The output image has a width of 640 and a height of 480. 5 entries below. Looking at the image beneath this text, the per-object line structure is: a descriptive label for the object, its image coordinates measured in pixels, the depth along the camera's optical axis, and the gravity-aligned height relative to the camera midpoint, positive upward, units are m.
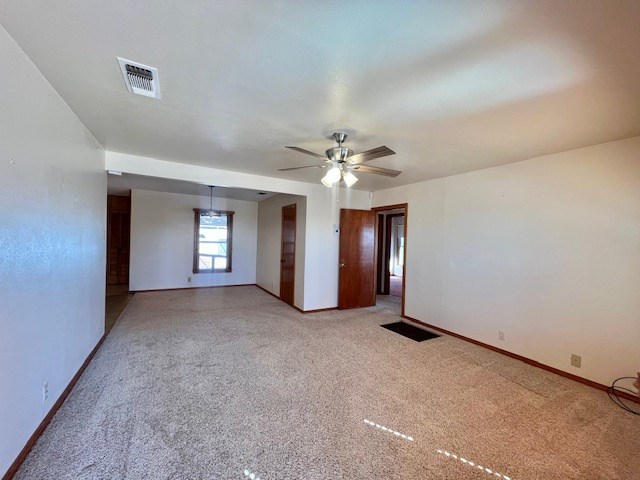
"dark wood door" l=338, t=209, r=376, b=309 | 5.39 -0.41
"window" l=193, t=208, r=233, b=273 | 6.93 -0.15
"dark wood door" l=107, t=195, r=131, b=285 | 7.32 -0.19
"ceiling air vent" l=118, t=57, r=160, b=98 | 1.68 +1.03
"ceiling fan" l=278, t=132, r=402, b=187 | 2.76 +0.78
